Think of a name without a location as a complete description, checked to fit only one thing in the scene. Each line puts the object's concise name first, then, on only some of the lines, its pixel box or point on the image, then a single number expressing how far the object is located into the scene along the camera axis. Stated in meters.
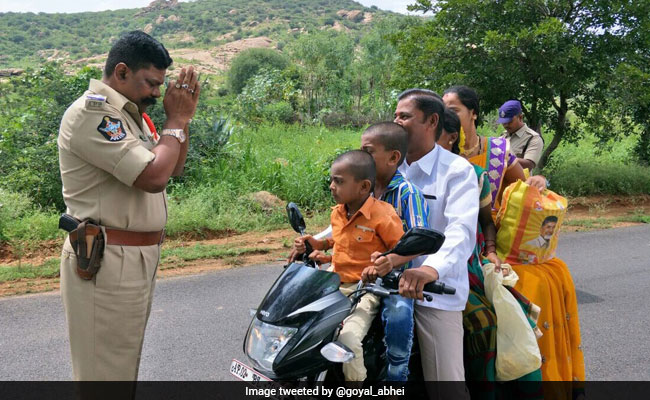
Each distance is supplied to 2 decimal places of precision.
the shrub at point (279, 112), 17.84
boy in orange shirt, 2.63
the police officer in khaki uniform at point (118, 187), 2.52
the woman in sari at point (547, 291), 3.40
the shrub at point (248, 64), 35.19
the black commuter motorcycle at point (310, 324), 2.32
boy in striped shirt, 2.50
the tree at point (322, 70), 21.12
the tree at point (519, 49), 10.34
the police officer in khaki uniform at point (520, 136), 6.29
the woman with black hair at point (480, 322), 2.95
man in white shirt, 2.64
